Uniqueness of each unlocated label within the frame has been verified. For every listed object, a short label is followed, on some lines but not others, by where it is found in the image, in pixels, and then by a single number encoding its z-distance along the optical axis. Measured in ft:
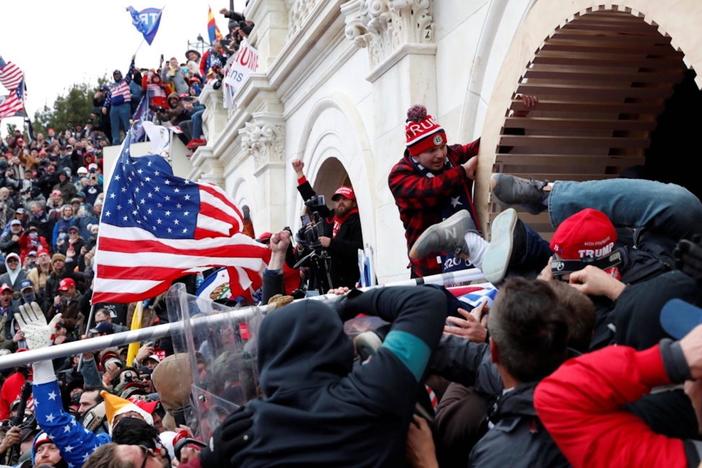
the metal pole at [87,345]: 13.09
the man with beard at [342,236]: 22.65
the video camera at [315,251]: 21.94
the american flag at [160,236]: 20.04
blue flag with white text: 77.46
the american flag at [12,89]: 100.48
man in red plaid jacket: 18.06
